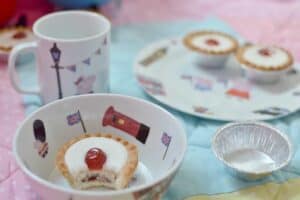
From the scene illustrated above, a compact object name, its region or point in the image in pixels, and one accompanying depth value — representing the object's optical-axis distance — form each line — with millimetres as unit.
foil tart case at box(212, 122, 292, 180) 437
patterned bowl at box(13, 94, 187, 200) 402
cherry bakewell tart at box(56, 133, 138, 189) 385
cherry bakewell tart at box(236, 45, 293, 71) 560
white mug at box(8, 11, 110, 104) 482
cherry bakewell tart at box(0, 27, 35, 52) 608
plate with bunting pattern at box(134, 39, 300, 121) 518
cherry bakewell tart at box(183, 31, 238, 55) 588
